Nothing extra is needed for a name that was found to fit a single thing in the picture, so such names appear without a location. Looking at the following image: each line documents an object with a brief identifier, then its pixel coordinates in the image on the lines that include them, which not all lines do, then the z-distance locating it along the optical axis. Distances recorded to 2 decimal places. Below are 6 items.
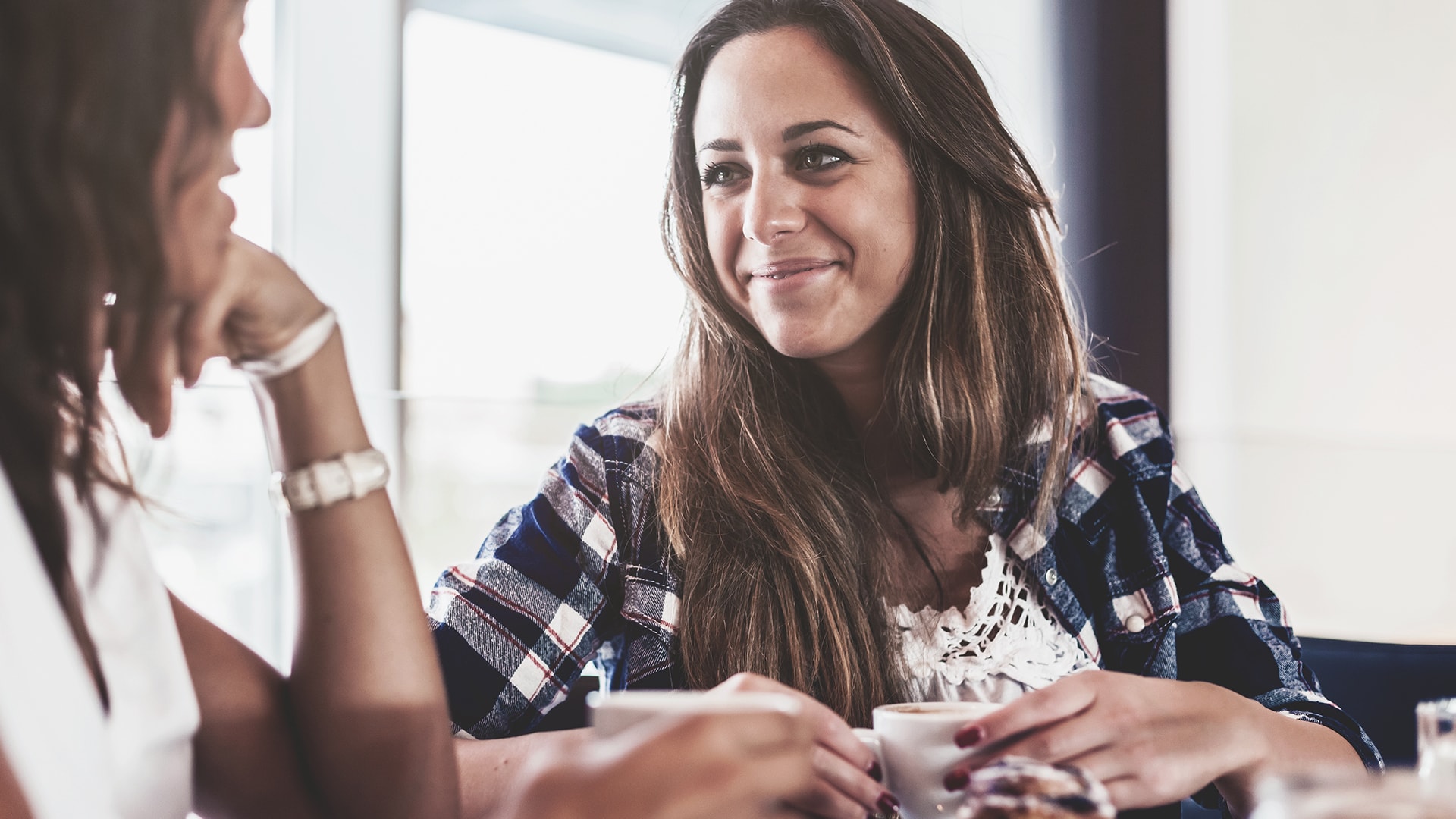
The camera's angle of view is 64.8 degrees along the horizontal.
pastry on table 0.55
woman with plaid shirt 1.28
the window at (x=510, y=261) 3.32
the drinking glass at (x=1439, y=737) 0.69
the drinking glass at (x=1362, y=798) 0.47
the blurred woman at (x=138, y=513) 0.59
